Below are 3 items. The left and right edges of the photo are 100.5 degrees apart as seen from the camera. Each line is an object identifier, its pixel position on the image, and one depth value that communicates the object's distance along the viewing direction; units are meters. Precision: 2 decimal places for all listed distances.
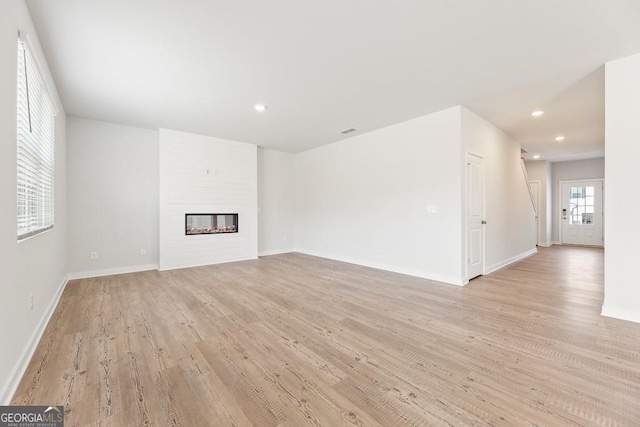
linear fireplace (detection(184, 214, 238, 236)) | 5.57
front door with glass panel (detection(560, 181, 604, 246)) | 8.17
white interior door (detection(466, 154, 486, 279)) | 4.30
